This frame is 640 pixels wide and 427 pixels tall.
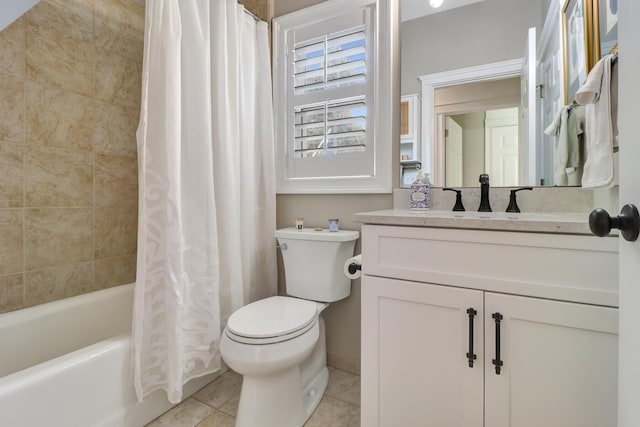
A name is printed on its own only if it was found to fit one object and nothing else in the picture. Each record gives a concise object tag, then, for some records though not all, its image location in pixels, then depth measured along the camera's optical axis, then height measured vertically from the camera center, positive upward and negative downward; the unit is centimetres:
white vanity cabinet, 84 -36
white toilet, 121 -51
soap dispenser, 151 +7
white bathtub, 100 -59
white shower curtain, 129 +10
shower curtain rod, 180 +113
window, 171 +63
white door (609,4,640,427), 53 +2
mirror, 137 +58
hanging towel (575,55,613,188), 84 +24
